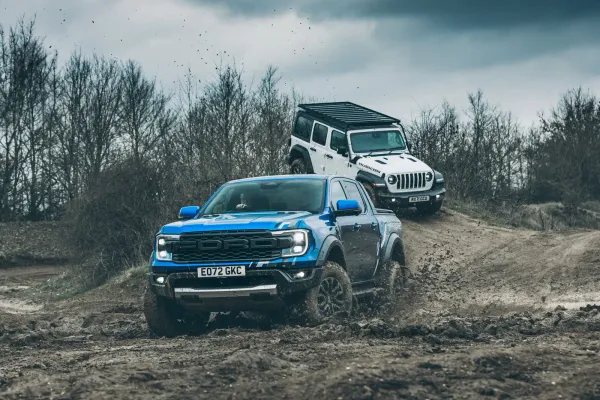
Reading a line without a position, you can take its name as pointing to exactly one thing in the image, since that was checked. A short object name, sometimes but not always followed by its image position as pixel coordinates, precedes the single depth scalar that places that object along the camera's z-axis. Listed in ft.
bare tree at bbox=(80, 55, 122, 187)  152.15
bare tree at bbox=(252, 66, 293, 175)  104.93
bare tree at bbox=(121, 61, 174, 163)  161.74
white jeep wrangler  79.71
